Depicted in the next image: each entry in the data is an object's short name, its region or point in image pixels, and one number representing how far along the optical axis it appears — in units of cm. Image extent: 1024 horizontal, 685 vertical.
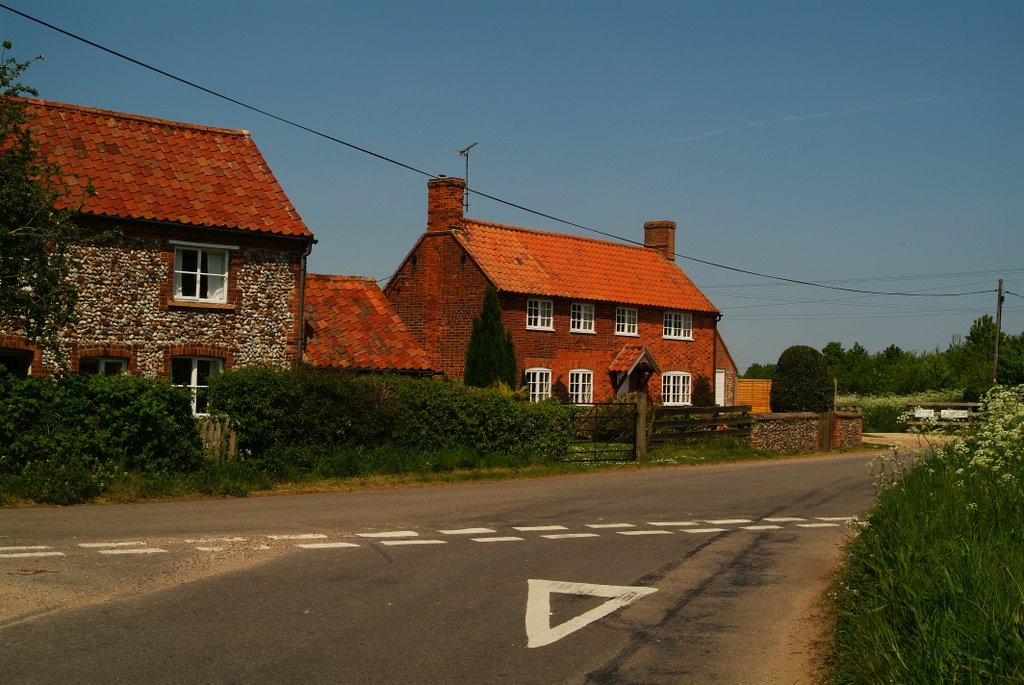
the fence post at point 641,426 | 2842
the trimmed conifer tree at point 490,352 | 3666
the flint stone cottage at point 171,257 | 2375
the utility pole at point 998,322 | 5544
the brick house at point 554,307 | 3978
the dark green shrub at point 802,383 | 4812
